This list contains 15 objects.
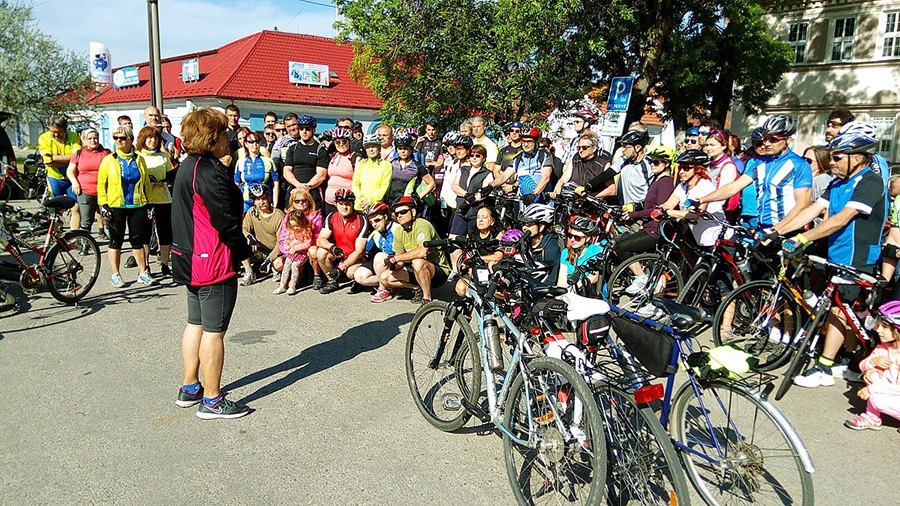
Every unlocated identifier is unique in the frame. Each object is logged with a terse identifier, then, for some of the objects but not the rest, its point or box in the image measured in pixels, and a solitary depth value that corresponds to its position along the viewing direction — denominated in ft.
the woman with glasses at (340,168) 28.84
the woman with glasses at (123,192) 24.71
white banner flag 120.78
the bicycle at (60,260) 22.50
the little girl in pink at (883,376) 14.05
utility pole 49.11
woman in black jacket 13.73
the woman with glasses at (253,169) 30.17
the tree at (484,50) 41.91
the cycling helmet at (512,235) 21.29
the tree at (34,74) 102.17
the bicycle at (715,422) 9.61
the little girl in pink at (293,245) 26.40
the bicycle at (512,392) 9.90
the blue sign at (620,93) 33.88
